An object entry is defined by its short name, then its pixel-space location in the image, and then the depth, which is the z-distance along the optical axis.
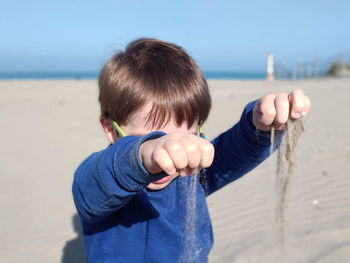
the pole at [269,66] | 36.84
